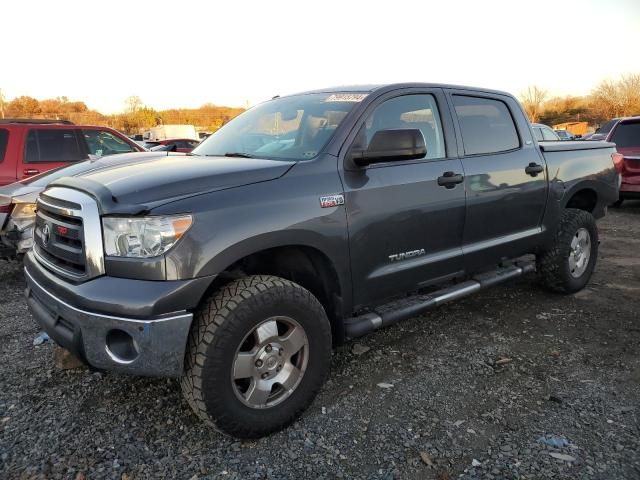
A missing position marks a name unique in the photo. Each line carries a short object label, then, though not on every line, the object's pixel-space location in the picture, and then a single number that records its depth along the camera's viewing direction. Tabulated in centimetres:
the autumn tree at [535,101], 6135
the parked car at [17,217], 501
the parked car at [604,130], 1018
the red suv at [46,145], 659
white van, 3344
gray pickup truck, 224
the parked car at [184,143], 1614
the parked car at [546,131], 1257
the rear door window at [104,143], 742
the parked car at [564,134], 1966
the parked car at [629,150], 905
